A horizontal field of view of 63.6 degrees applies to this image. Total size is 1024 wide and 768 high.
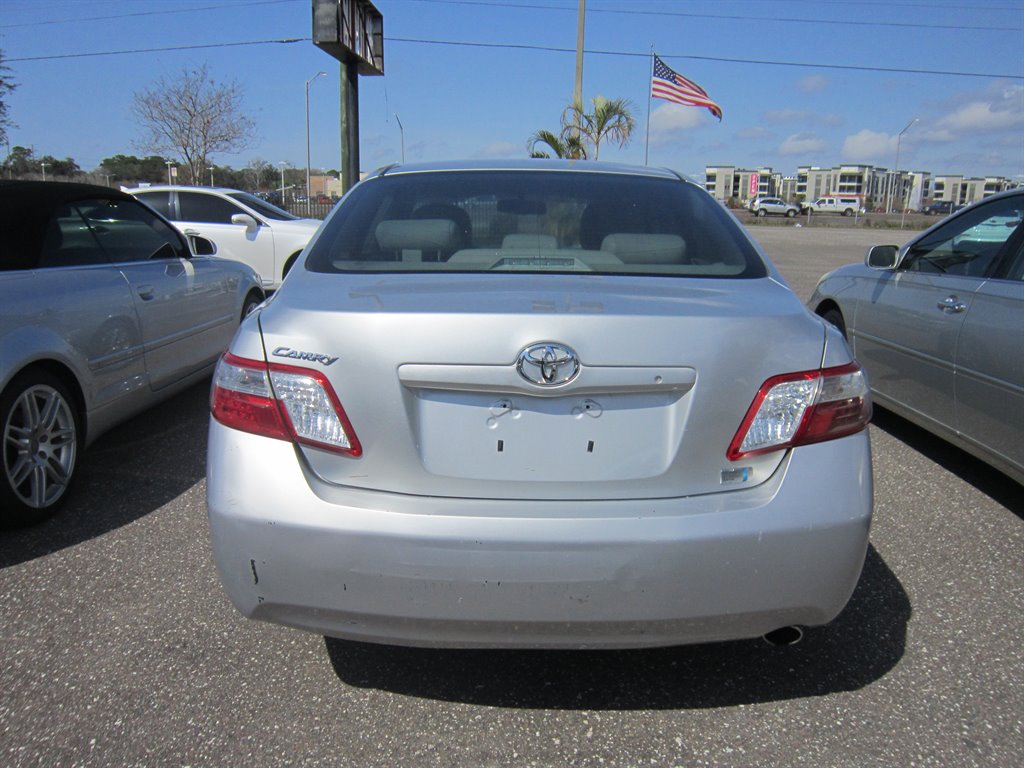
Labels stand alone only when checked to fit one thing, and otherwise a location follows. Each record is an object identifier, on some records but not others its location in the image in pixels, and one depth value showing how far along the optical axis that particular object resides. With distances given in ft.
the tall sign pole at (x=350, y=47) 36.65
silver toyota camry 6.47
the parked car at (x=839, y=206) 241.74
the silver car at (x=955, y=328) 11.96
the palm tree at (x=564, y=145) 62.03
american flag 64.59
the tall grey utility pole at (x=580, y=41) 59.72
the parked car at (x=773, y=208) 203.92
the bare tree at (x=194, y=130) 101.65
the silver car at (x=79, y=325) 11.44
